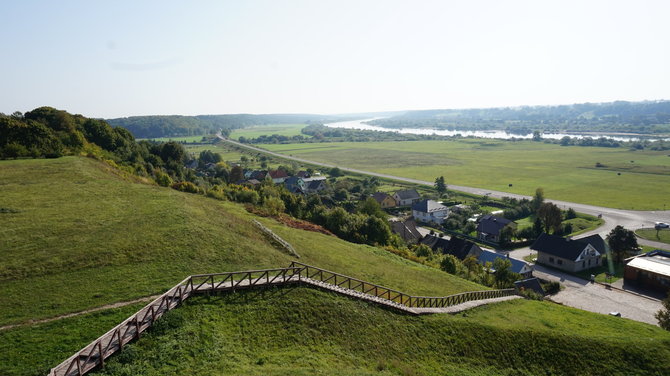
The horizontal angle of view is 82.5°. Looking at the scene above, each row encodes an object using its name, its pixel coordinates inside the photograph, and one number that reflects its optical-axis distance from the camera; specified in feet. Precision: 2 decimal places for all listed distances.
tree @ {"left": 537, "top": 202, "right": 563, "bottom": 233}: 245.65
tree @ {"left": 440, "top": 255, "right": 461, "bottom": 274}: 150.92
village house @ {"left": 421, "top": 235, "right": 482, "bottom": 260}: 202.59
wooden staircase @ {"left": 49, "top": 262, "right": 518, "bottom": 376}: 48.96
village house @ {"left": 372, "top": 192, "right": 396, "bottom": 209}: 324.39
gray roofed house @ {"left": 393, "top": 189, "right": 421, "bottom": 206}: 333.83
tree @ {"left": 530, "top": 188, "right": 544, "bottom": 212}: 296.65
